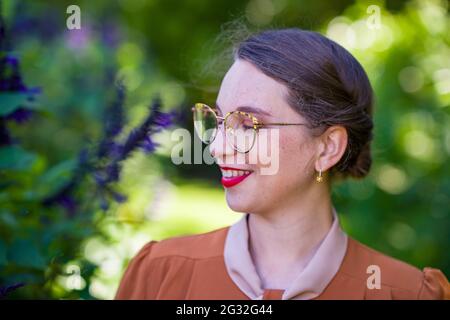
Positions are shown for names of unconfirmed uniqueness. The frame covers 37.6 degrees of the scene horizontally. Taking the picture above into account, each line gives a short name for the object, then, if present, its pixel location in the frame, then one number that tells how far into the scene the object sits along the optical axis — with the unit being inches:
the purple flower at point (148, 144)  83.2
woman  73.9
